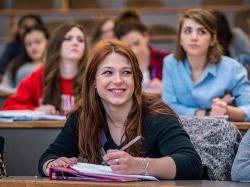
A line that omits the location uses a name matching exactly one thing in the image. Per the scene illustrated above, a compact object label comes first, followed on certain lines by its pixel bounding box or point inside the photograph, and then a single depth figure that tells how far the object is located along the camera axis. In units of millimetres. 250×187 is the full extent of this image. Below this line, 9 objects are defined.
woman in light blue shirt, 4484
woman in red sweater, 5026
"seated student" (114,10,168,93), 6041
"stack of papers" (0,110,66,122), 4363
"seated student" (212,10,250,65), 5716
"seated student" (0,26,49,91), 6607
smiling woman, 3215
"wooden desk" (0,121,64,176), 4198
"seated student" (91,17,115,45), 6726
